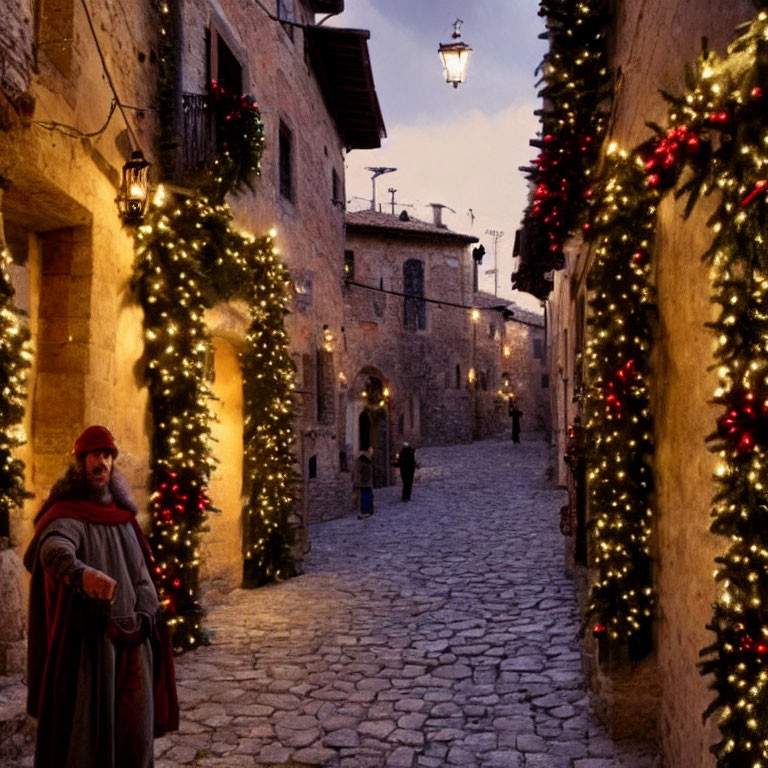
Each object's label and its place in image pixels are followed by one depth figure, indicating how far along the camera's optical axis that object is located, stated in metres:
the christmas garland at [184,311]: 7.92
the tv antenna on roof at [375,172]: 39.32
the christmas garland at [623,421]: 5.50
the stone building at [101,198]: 5.75
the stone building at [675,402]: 3.86
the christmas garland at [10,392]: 4.93
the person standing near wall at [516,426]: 35.31
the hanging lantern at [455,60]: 11.88
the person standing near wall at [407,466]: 20.44
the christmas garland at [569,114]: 7.29
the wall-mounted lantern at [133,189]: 7.16
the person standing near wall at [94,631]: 3.98
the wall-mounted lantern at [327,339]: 17.42
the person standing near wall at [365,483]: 18.27
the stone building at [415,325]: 30.83
